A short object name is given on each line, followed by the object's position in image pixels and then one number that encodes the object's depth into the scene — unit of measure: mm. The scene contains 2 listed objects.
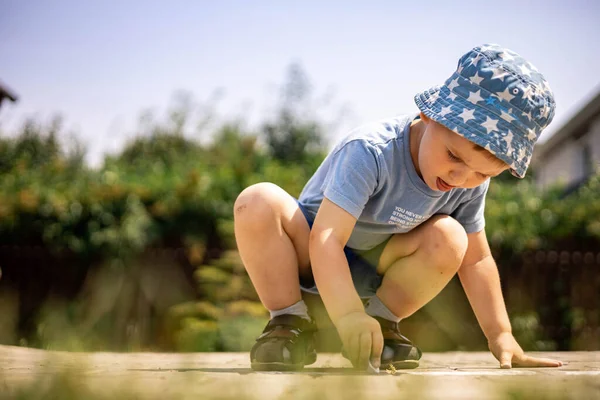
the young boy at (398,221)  2012
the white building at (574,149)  14883
